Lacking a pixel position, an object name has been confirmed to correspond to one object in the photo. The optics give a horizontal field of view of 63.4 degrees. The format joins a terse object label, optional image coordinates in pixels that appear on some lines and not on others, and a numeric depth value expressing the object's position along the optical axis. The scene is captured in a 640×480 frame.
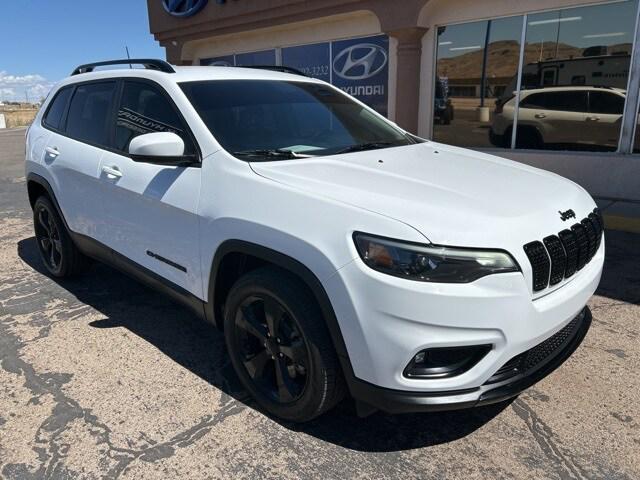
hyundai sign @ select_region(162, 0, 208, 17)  12.73
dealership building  7.30
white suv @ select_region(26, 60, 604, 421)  2.05
